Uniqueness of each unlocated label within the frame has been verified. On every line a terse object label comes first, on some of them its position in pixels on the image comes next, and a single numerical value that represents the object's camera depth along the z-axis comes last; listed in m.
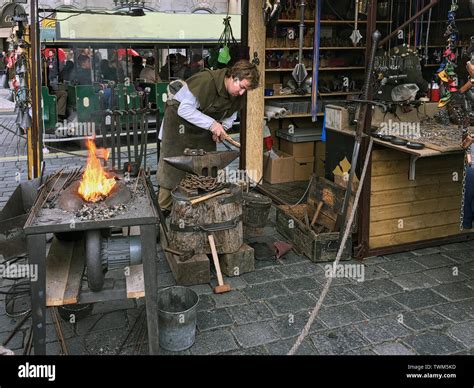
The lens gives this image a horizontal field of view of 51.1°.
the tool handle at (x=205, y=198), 4.55
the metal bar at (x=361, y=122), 4.70
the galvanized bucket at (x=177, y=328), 3.52
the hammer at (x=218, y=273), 4.46
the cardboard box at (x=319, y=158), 8.39
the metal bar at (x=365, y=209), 5.00
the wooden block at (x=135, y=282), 3.36
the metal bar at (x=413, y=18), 4.40
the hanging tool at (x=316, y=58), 6.69
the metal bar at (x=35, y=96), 4.89
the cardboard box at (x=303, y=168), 8.31
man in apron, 4.92
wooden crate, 5.09
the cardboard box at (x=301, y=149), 8.21
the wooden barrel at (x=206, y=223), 4.61
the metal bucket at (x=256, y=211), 5.38
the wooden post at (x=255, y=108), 7.09
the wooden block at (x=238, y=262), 4.78
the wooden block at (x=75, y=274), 3.26
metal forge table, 3.07
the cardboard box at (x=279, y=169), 8.09
